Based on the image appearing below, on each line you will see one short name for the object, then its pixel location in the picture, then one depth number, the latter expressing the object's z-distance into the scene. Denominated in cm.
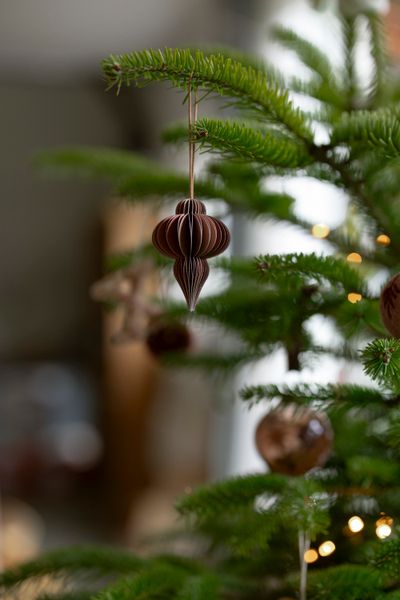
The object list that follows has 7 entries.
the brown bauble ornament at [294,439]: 49
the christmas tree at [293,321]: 40
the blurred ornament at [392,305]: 38
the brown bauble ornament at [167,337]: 63
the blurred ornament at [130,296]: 65
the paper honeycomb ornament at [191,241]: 38
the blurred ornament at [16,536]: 169
